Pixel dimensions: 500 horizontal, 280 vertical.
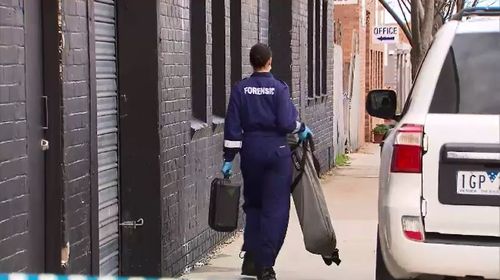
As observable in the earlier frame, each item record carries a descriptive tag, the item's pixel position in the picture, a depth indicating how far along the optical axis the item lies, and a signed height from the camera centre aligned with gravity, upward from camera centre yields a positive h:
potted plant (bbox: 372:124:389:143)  56.73 -3.82
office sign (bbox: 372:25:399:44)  51.91 -0.84
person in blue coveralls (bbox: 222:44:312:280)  14.42 -1.05
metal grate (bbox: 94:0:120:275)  13.98 -0.96
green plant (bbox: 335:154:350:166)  40.86 -3.39
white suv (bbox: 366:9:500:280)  10.02 -0.90
